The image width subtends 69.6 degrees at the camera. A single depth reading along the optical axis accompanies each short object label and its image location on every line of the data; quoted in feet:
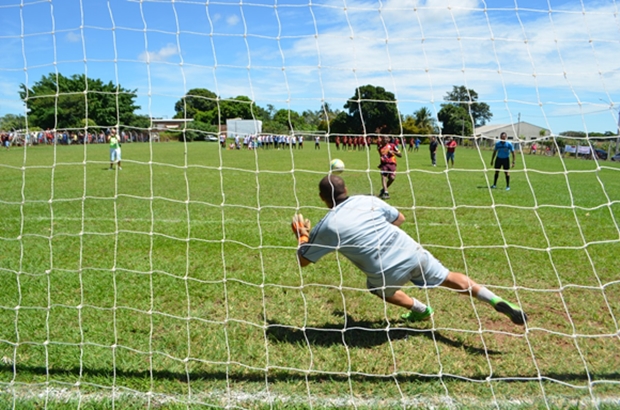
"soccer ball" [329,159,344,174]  15.67
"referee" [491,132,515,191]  38.24
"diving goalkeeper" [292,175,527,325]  10.80
